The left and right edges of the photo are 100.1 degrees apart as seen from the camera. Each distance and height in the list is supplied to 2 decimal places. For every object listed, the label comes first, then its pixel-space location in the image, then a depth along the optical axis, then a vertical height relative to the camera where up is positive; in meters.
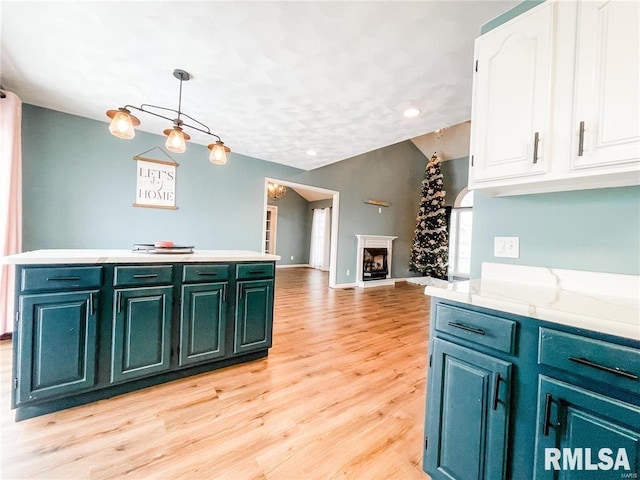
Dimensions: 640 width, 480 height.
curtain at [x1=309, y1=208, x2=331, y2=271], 9.08 -0.05
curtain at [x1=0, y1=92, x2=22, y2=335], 2.42 +0.29
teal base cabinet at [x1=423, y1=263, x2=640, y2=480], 0.77 -0.45
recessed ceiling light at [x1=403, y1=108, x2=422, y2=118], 2.68 +1.32
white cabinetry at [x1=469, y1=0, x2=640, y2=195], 1.04 +0.66
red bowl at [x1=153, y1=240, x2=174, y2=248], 2.15 -0.11
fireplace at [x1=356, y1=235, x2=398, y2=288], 6.34 -0.51
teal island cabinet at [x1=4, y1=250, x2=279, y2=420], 1.54 -0.61
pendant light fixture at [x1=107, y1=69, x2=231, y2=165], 1.70 +0.70
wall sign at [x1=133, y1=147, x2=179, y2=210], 3.60 +0.66
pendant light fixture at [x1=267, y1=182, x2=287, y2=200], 8.44 +1.41
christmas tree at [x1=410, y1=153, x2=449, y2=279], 6.89 +0.38
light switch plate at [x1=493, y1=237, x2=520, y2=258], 1.53 -0.01
